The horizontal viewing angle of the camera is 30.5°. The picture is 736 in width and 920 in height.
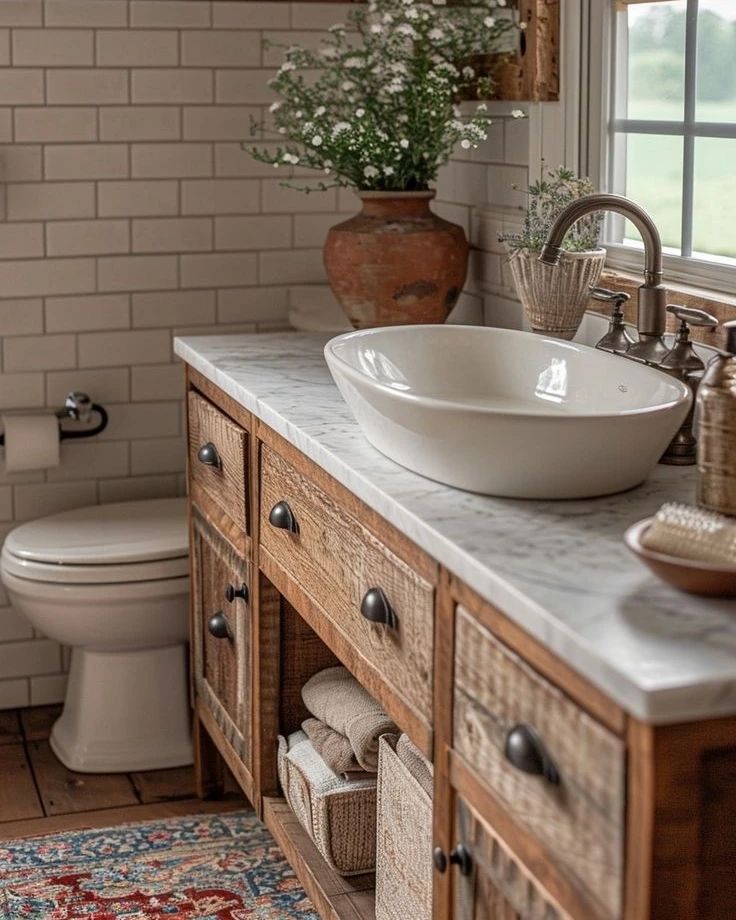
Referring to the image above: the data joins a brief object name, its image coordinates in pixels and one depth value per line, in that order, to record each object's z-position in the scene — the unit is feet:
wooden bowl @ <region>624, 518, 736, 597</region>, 4.09
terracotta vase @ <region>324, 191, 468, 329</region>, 9.00
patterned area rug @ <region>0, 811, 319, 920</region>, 8.29
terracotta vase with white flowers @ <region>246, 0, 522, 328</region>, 8.89
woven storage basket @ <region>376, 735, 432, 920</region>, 5.96
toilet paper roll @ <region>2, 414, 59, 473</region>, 10.66
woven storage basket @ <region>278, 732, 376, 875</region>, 7.13
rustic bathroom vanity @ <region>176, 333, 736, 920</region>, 3.73
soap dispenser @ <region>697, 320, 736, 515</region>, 4.86
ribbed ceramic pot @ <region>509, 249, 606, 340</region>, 7.32
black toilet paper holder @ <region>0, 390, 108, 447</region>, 10.95
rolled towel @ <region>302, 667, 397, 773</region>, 6.98
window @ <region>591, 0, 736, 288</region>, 7.30
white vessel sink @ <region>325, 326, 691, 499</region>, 5.03
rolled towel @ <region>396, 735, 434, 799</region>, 6.09
